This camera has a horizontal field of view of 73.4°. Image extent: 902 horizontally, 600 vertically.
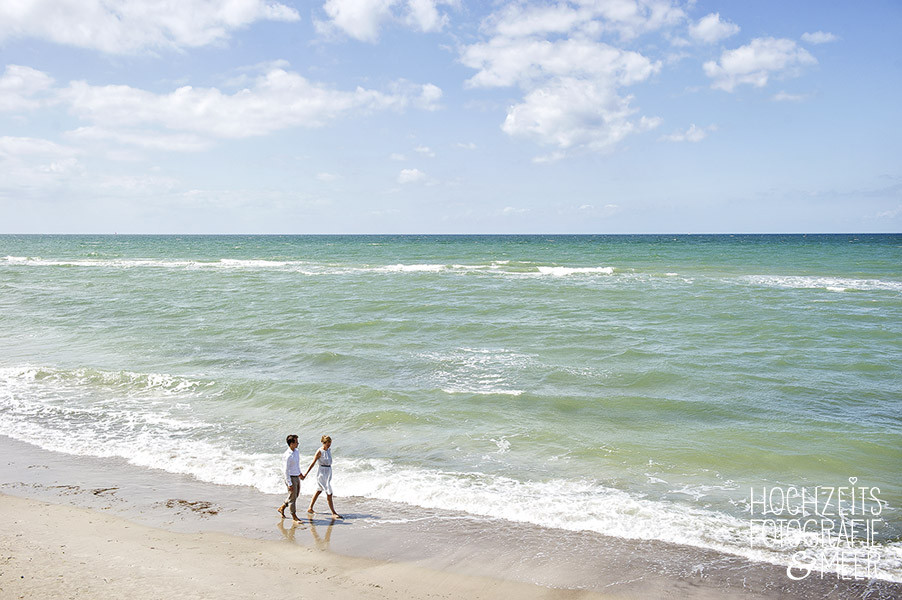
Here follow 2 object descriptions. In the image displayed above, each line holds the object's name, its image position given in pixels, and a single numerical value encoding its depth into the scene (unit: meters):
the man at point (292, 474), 8.58
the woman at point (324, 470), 8.76
